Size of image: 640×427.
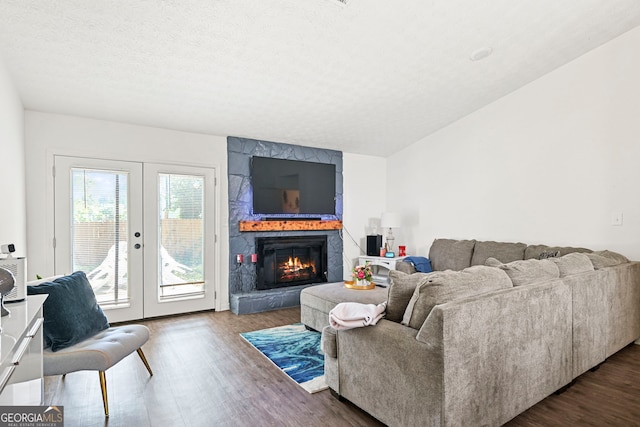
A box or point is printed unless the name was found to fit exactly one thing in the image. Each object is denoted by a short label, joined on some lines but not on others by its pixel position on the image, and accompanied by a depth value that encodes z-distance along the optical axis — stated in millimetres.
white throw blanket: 2070
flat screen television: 4984
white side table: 5305
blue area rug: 2688
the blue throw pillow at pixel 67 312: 2223
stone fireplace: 4742
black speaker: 5699
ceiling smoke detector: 3432
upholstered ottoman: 3384
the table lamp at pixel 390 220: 5551
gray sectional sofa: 1729
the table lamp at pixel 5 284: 1600
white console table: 1233
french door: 3867
